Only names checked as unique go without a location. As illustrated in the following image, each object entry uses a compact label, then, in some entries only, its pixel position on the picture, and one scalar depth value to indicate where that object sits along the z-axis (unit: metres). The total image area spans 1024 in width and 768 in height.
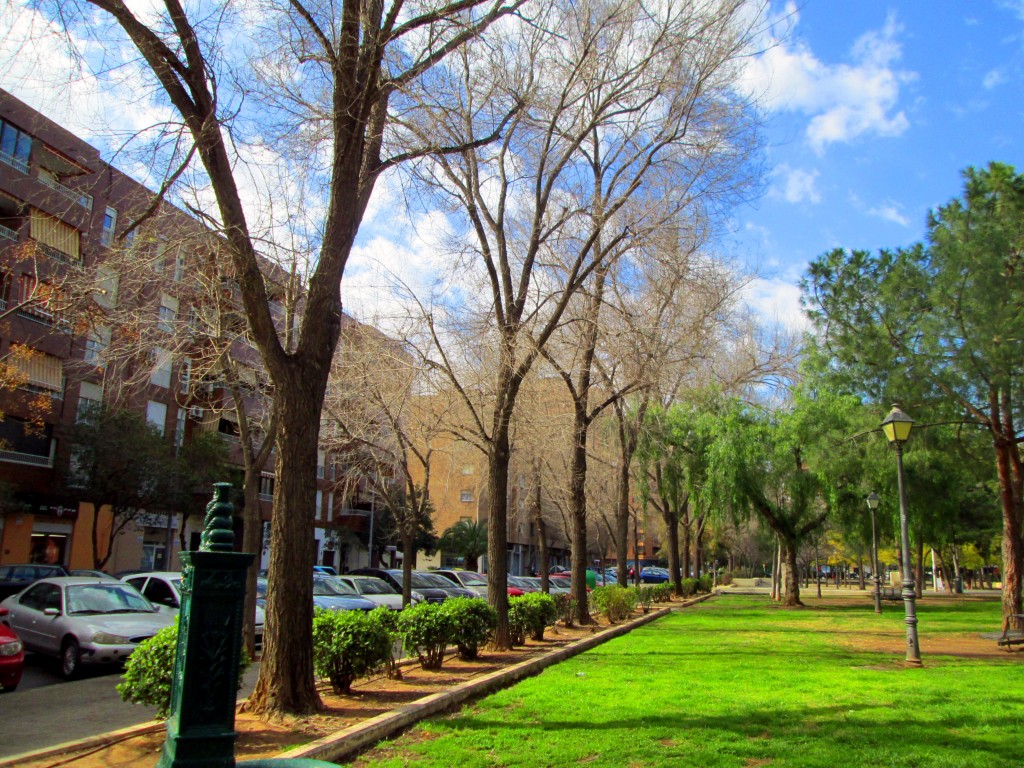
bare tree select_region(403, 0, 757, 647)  13.86
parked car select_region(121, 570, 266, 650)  15.87
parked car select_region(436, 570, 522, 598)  29.47
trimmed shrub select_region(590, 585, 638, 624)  20.93
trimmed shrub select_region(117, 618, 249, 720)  6.81
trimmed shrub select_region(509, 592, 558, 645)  14.48
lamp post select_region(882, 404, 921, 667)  12.90
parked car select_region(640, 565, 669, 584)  67.69
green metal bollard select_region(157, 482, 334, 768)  4.67
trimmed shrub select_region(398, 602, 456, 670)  10.91
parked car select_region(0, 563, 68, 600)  20.95
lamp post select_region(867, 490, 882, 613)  26.80
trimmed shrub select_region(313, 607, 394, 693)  8.62
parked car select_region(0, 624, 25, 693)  9.84
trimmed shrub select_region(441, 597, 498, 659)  11.62
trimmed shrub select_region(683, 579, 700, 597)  39.09
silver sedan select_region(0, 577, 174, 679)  12.20
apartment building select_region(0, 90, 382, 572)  11.69
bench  14.62
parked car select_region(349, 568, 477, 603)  24.94
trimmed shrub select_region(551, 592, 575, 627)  18.48
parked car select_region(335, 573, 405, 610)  21.53
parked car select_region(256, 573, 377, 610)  18.12
